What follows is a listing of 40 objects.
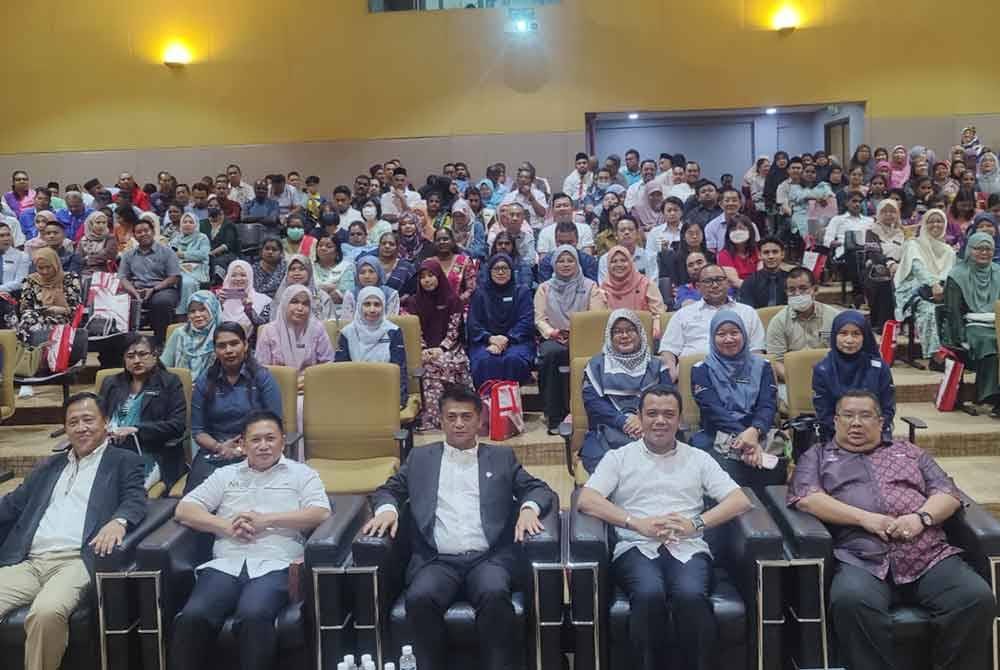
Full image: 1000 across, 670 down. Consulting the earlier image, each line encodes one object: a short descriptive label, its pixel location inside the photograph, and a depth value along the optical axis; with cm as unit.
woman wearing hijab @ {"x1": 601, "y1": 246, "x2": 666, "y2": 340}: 554
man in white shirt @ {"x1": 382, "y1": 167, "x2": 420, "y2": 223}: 890
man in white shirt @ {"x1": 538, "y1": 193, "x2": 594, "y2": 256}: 680
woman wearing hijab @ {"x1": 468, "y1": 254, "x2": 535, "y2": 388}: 546
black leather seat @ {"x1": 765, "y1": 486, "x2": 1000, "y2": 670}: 290
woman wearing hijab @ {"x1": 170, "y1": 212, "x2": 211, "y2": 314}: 738
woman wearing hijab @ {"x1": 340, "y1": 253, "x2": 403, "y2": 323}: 560
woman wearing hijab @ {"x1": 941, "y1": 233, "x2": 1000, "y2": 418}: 542
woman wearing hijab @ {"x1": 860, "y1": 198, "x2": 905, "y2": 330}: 670
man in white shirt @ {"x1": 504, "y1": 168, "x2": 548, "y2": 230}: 835
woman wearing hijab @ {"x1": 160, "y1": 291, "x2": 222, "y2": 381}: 479
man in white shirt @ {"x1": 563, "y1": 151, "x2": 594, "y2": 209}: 955
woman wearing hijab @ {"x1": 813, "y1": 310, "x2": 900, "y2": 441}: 402
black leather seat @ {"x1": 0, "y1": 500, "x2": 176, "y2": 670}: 301
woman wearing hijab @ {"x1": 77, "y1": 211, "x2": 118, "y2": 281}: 704
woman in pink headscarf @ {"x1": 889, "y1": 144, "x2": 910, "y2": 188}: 958
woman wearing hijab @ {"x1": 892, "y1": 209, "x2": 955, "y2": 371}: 593
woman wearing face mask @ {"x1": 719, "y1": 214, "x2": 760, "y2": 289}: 643
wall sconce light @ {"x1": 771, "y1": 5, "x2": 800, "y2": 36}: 1069
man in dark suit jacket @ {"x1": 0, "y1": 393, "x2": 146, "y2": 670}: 301
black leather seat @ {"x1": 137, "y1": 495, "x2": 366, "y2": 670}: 300
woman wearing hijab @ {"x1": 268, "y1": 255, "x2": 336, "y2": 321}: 576
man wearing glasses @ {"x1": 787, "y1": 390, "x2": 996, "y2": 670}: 285
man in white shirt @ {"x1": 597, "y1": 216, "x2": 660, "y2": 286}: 639
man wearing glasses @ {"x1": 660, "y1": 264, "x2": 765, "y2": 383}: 478
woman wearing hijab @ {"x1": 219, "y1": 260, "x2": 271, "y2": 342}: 572
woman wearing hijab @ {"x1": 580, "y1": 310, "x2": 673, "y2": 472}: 404
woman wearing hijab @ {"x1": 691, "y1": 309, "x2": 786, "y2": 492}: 392
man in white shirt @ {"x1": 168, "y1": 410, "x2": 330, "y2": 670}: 295
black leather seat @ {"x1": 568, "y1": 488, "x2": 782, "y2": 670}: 292
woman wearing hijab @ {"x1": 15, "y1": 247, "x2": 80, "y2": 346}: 591
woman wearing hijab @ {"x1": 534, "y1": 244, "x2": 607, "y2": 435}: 543
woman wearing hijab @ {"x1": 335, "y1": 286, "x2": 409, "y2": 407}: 495
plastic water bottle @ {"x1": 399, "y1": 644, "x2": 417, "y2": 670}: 262
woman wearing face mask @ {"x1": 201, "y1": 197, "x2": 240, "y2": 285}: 781
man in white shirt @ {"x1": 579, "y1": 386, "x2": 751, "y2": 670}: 293
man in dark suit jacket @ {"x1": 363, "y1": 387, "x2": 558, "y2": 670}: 297
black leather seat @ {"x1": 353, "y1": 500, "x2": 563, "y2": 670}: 299
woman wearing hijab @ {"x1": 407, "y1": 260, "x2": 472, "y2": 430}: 535
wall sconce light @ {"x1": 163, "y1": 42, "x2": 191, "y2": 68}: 1115
